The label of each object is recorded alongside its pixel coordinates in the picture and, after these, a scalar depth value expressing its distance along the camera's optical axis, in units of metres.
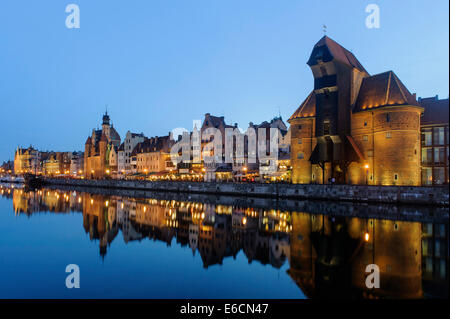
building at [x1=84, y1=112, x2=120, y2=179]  91.25
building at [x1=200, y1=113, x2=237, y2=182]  55.28
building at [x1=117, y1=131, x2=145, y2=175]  82.44
